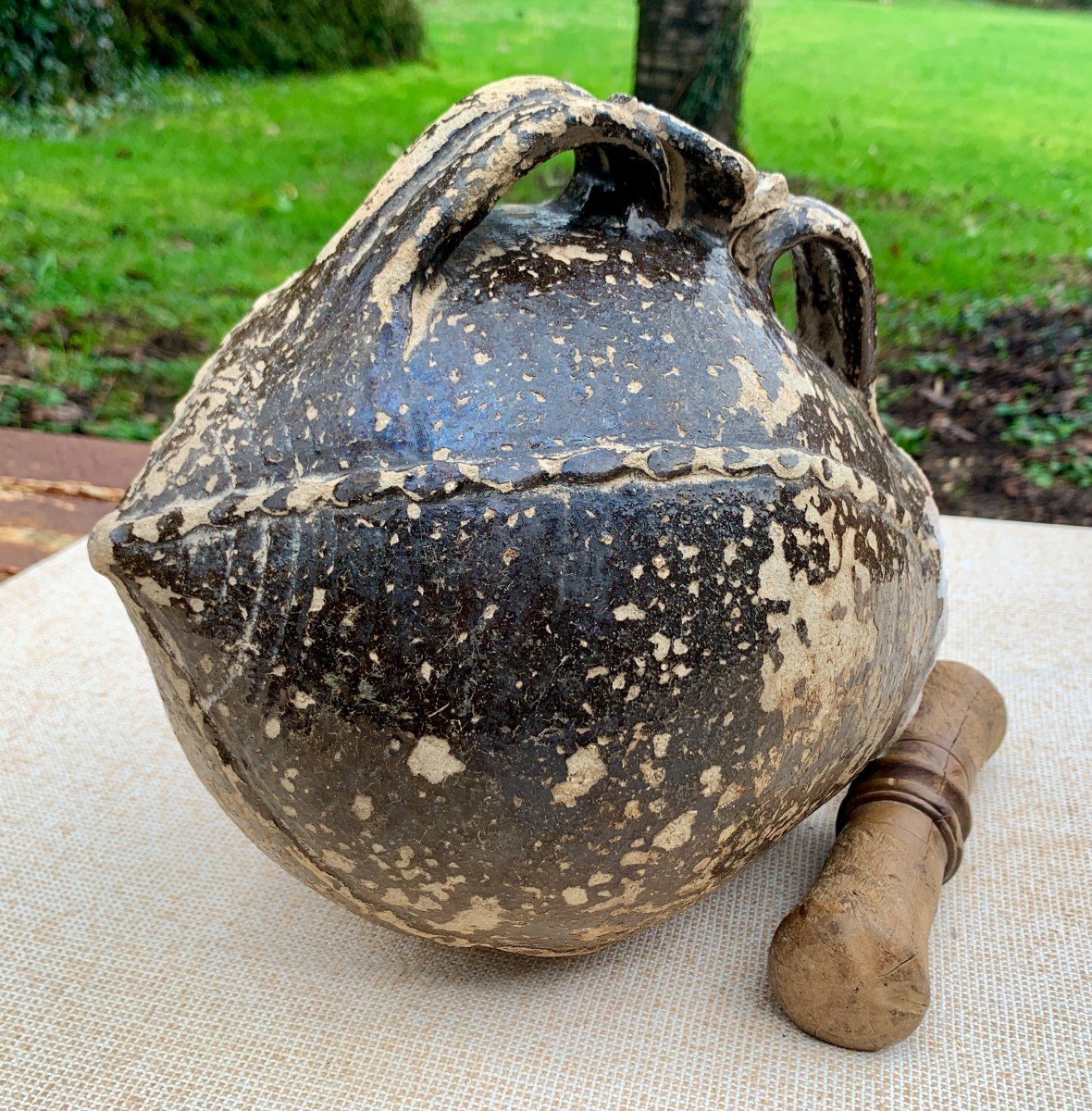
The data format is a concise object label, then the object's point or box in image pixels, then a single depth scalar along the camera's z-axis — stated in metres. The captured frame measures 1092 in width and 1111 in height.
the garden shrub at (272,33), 3.87
